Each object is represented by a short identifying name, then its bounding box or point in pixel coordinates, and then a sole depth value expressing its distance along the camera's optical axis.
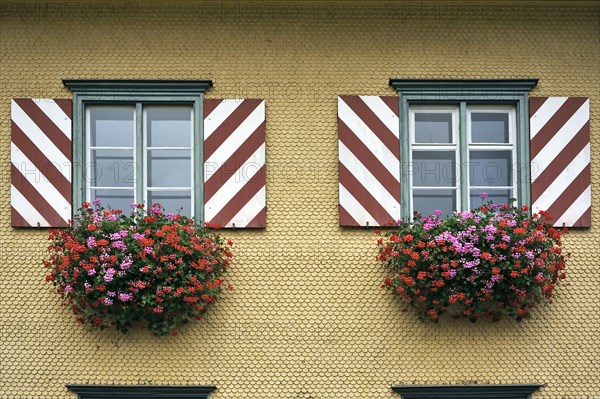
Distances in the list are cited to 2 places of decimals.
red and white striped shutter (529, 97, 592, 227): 9.54
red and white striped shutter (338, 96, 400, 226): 9.45
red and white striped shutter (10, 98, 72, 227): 9.38
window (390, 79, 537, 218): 9.64
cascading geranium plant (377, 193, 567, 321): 8.89
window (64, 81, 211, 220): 9.54
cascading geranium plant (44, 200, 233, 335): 8.74
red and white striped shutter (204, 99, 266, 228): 9.40
